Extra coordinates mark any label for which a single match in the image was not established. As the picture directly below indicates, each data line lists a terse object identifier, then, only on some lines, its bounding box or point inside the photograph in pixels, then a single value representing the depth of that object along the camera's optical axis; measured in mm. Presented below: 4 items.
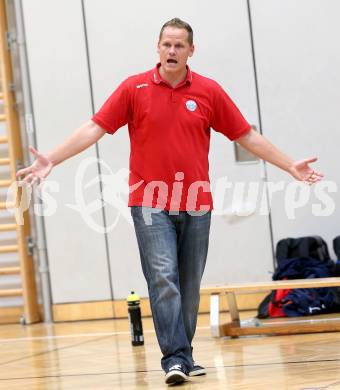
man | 9422
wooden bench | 12867
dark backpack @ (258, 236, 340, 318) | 14375
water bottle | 13164
